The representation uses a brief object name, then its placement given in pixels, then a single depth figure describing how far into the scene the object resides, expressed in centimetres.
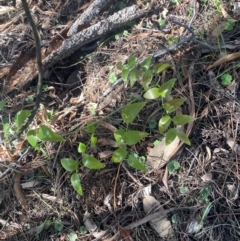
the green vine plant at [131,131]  62
